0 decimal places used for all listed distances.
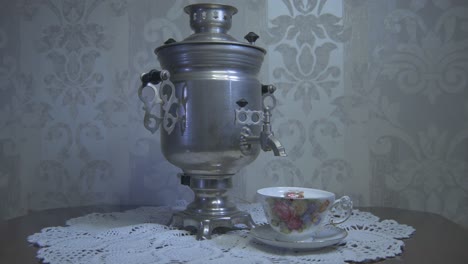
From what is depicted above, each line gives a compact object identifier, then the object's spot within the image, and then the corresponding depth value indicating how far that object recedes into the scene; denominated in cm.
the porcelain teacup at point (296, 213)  72
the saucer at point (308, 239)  69
